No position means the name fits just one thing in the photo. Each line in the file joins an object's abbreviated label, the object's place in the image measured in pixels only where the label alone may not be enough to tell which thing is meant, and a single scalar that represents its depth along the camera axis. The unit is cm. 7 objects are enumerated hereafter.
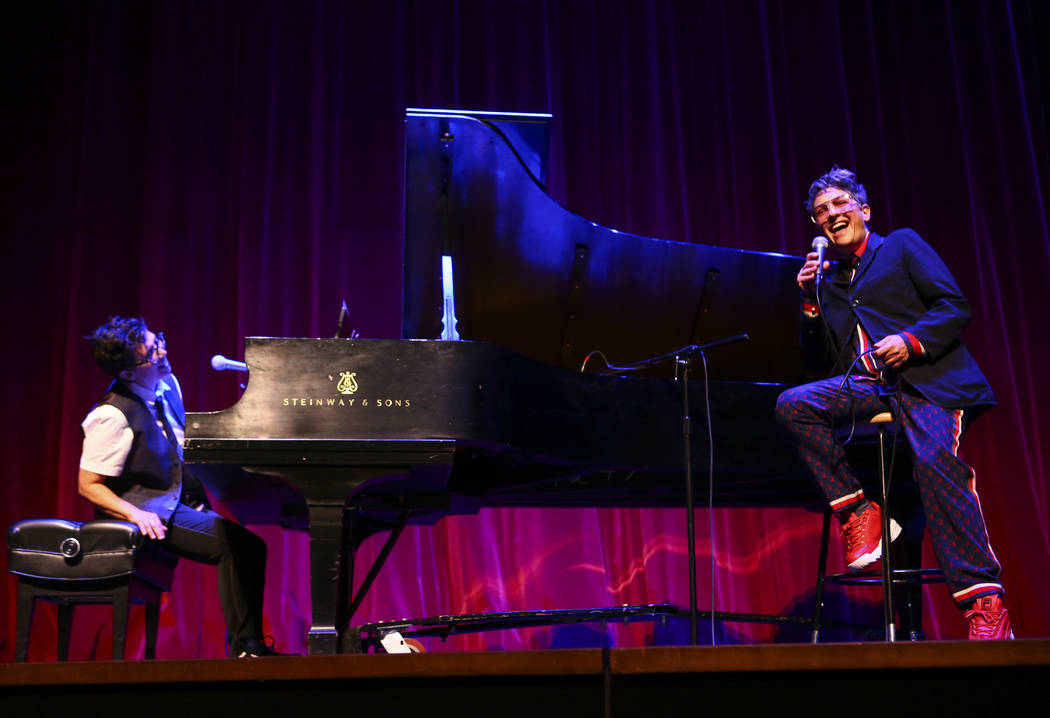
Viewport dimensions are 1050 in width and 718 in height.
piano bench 338
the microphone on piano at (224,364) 293
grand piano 257
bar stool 253
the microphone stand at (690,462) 287
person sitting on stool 270
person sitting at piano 356
